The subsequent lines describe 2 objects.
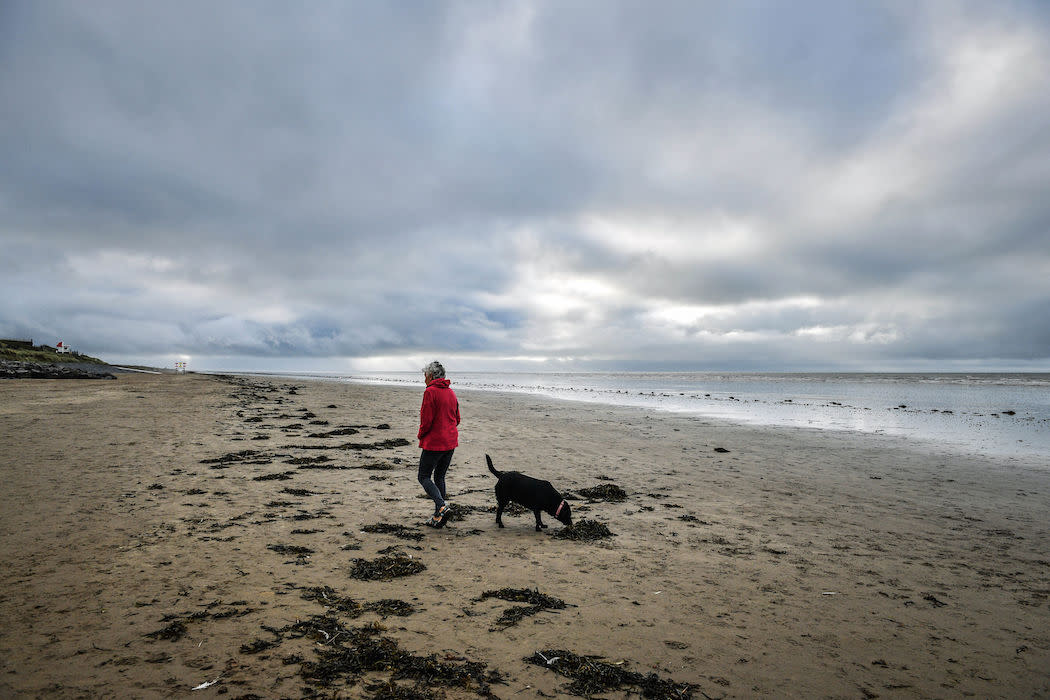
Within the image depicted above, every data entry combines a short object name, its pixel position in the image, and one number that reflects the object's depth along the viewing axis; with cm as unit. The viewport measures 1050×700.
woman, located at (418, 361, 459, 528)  804
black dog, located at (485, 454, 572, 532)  797
